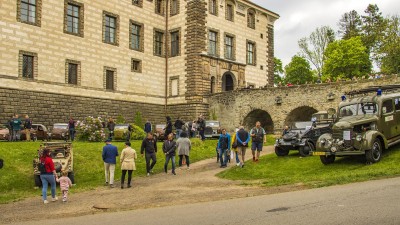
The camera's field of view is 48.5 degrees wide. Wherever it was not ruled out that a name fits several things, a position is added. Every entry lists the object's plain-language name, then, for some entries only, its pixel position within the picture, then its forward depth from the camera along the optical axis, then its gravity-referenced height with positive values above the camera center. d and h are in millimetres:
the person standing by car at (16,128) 24703 -141
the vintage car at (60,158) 16719 -1246
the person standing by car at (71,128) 27719 -143
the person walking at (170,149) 19070 -983
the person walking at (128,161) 16094 -1275
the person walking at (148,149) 18609 -964
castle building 31219 +6004
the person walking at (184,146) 20250 -908
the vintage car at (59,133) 28781 -476
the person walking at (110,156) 16594 -1133
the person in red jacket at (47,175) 13722 -1539
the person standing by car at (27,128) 25959 -145
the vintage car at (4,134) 26141 -506
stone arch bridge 32812 +1957
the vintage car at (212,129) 32844 -201
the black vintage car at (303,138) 20062 -525
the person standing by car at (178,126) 27469 +12
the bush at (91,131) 27641 -322
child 13711 -1842
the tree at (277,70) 69500 +8945
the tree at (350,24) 67562 +16085
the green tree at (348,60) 54969 +8350
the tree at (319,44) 66562 +12555
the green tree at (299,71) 65188 +8222
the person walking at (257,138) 19844 -512
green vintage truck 15859 -74
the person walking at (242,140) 18953 -585
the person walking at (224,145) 20062 -841
